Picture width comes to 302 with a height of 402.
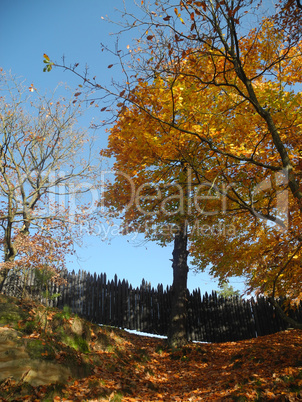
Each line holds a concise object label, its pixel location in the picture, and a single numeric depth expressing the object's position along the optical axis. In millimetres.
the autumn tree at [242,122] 6164
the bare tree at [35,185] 13203
